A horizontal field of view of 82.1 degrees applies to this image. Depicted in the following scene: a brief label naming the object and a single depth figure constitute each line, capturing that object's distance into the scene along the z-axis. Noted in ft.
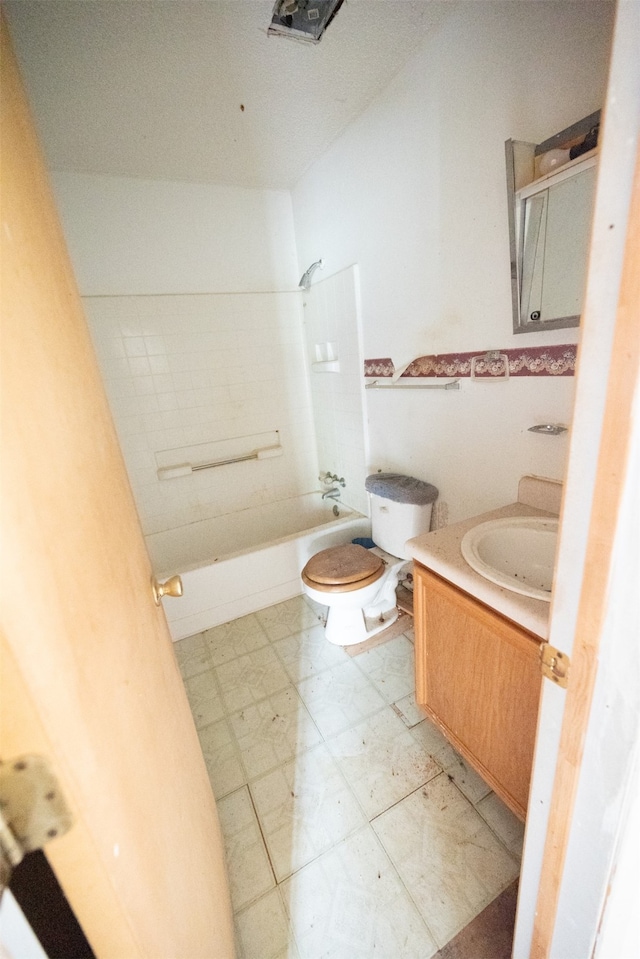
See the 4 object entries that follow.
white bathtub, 6.28
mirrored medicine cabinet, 3.05
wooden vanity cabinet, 2.78
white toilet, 5.24
